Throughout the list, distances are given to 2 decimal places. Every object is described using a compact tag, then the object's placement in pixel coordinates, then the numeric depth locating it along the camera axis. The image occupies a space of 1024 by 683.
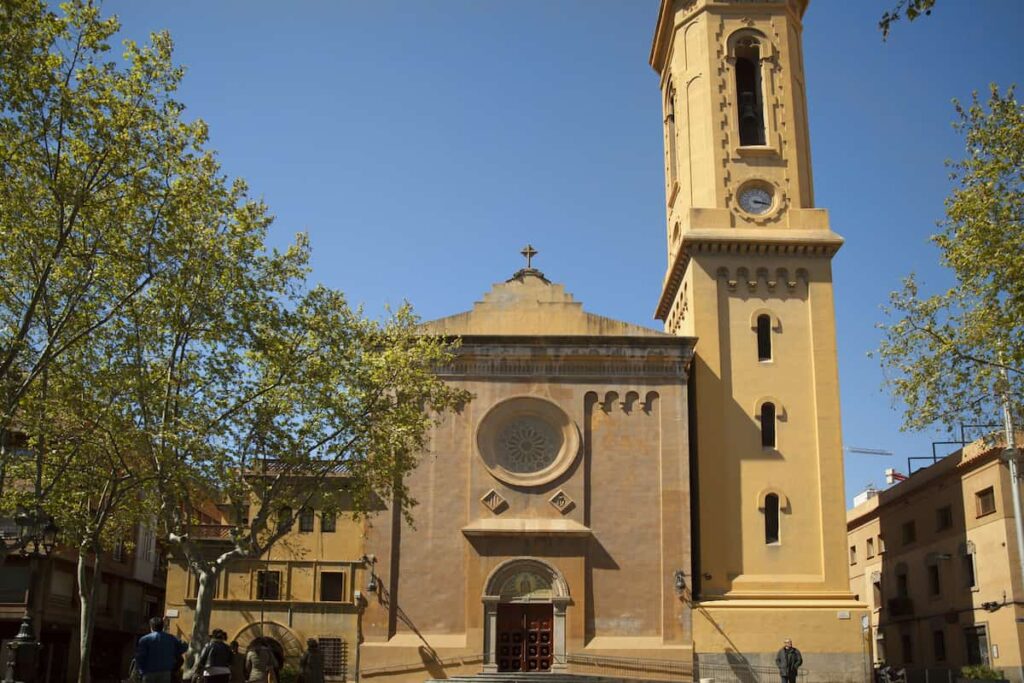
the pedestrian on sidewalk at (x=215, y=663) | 17.23
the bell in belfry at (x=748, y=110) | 38.38
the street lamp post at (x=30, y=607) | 19.58
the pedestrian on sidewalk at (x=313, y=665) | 24.83
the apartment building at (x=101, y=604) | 39.94
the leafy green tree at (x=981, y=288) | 20.98
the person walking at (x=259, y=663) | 19.02
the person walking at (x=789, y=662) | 27.25
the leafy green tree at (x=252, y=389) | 24.75
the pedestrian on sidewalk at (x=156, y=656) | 16.34
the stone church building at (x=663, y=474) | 32.53
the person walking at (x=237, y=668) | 29.25
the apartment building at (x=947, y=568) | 35.88
